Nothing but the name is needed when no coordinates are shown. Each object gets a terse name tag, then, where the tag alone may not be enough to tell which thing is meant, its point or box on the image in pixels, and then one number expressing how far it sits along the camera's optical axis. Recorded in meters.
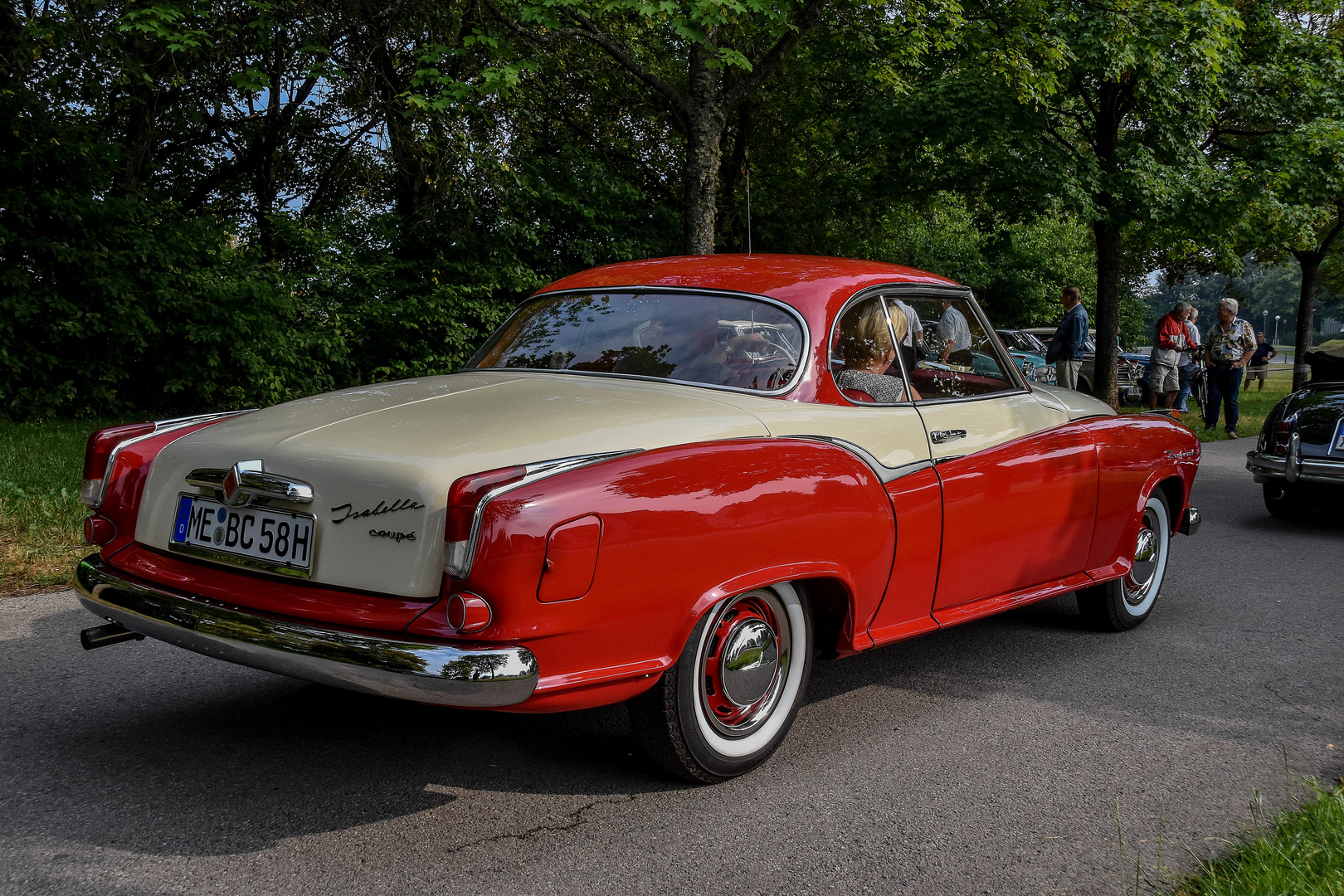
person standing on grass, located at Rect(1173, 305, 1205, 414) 16.28
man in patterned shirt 14.02
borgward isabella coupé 2.71
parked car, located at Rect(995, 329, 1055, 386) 22.44
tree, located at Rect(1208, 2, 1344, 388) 15.48
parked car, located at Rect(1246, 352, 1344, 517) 7.95
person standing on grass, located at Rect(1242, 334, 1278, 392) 29.19
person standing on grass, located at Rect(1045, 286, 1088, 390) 13.45
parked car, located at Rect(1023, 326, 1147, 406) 24.99
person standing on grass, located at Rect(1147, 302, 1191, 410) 16.11
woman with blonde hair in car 3.88
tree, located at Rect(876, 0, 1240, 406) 12.98
